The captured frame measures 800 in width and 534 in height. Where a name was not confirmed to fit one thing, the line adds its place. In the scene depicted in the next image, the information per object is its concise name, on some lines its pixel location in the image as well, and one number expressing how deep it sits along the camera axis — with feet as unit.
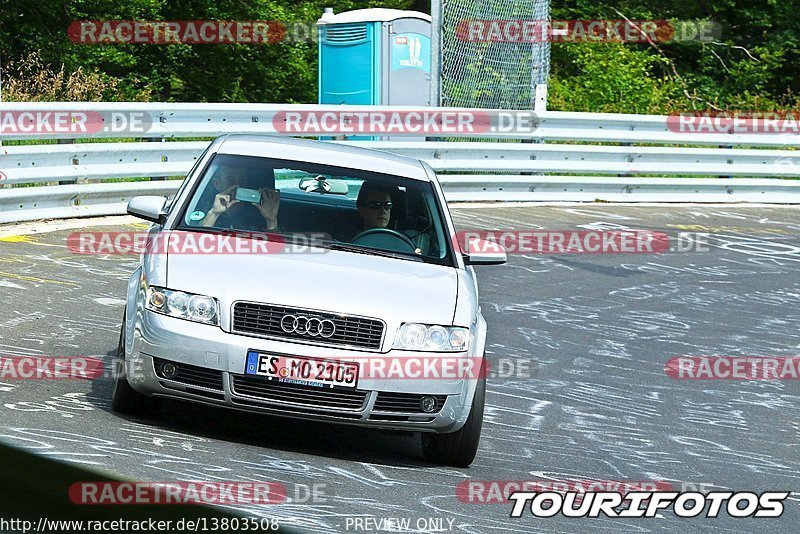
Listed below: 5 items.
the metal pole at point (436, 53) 123.44
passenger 46.65
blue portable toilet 142.72
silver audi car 39.45
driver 48.21
